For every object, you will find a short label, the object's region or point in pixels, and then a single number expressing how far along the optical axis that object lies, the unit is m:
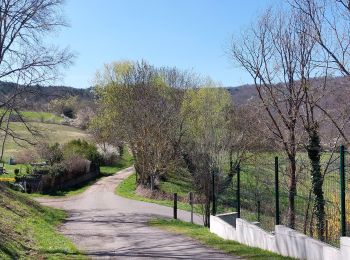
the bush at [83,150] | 57.53
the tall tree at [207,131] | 24.33
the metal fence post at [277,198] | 12.27
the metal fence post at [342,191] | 9.02
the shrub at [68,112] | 105.53
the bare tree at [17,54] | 23.75
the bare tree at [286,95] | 19.02
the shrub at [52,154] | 47.06
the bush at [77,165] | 48.95
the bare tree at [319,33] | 15.59
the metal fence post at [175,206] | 26.93
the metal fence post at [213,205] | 20.67
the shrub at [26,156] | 55.34
